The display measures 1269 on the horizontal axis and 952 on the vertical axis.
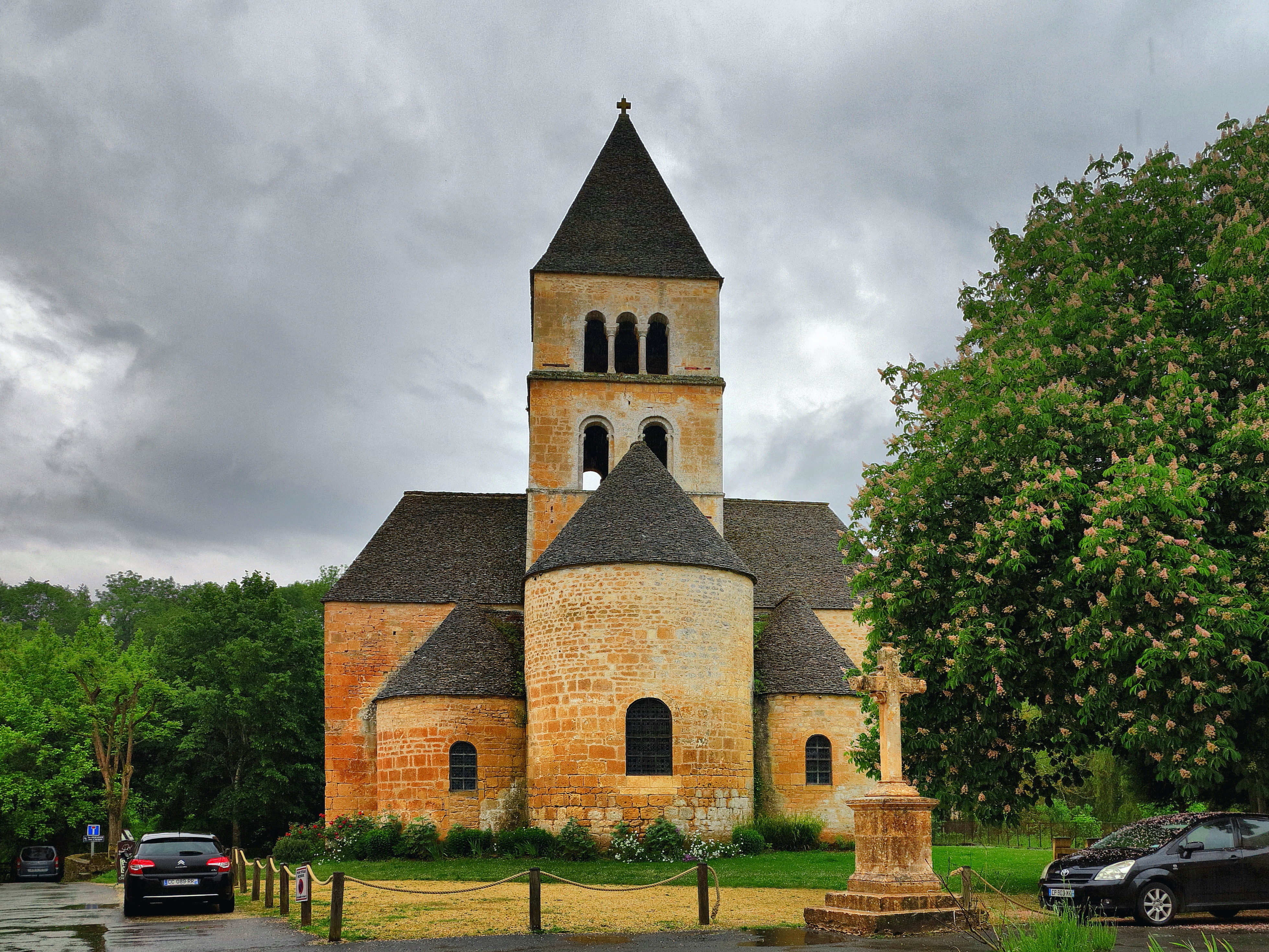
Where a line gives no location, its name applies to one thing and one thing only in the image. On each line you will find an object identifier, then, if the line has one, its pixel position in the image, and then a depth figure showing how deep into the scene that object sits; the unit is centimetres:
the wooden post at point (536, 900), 1341
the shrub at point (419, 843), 2672
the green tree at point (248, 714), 4219
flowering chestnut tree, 1443
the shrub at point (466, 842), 2666
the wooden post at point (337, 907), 1277
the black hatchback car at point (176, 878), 1692
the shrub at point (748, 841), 2569
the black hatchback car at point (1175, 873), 1350
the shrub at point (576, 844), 2492
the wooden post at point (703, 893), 1376
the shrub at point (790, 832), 2736
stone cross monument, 1259
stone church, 2620
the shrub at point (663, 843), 2472
